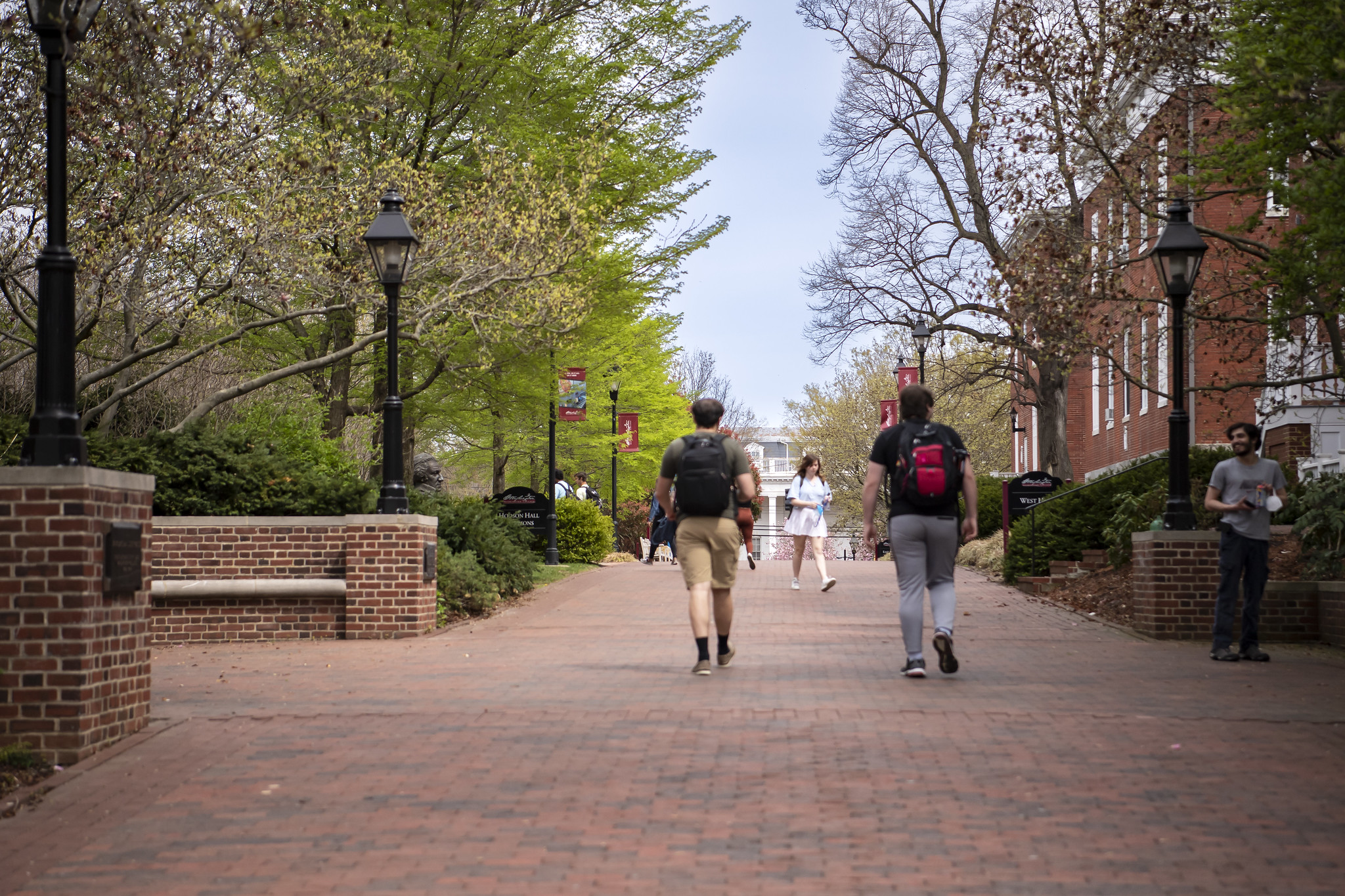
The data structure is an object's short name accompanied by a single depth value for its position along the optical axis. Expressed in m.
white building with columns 101.88
